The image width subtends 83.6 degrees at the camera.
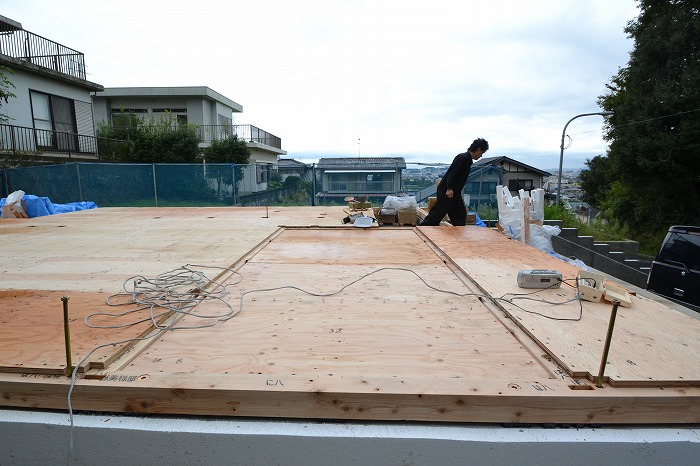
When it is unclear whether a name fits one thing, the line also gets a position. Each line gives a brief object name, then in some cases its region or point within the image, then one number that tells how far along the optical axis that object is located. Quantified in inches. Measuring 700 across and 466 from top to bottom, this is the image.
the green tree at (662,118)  433.1
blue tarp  249.6
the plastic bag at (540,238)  183.5
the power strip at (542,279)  95.8
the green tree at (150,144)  566.9
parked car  192.9
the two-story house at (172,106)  679.1
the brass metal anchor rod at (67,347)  56.9
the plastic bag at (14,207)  237.6
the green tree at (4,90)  367.4
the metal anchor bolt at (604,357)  54.5
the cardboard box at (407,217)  239.1
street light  432.5
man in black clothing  195.6
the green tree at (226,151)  627.2
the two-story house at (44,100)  414.0
